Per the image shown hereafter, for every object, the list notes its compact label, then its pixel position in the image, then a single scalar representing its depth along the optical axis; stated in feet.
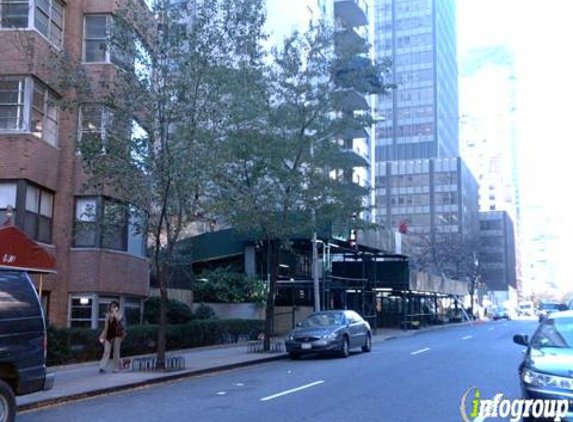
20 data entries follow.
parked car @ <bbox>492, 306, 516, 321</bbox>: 249.77
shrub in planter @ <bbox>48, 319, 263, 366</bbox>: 60.34
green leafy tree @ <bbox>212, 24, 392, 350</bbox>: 72.64
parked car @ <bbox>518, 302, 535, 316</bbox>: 329.52
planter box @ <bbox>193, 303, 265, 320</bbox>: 100.99
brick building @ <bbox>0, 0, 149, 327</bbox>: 66.03
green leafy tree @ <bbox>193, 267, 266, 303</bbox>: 101.76
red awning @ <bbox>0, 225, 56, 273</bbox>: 47.89
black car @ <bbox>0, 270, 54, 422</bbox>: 30.25
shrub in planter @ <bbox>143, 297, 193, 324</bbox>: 83.66
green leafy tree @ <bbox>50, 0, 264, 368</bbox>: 56.59
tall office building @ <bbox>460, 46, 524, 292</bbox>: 570.46
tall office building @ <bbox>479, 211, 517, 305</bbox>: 447.01
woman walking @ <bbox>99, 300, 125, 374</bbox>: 56.03
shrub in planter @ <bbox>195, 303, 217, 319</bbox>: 92.22
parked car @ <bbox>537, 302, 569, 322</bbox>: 167.73
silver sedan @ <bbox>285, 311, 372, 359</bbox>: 68.80
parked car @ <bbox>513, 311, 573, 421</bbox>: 25.39
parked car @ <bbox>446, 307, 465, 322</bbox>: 209.28
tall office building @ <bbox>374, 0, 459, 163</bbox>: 415.64
